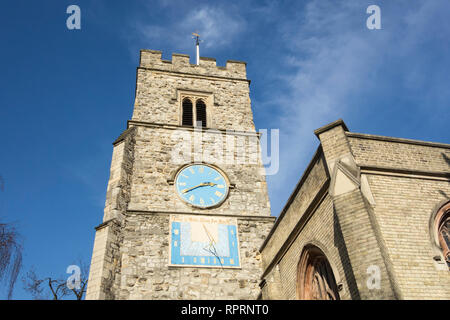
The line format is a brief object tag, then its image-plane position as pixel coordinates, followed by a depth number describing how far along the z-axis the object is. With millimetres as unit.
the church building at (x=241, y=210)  7598
